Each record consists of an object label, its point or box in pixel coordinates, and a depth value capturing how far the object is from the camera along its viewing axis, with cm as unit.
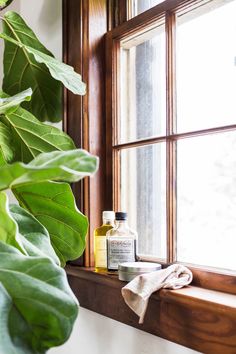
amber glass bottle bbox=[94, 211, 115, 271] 128
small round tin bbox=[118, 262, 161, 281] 109
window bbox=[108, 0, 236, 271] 111
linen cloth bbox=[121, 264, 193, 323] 101
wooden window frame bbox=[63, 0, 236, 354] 122
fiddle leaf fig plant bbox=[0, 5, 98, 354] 44
